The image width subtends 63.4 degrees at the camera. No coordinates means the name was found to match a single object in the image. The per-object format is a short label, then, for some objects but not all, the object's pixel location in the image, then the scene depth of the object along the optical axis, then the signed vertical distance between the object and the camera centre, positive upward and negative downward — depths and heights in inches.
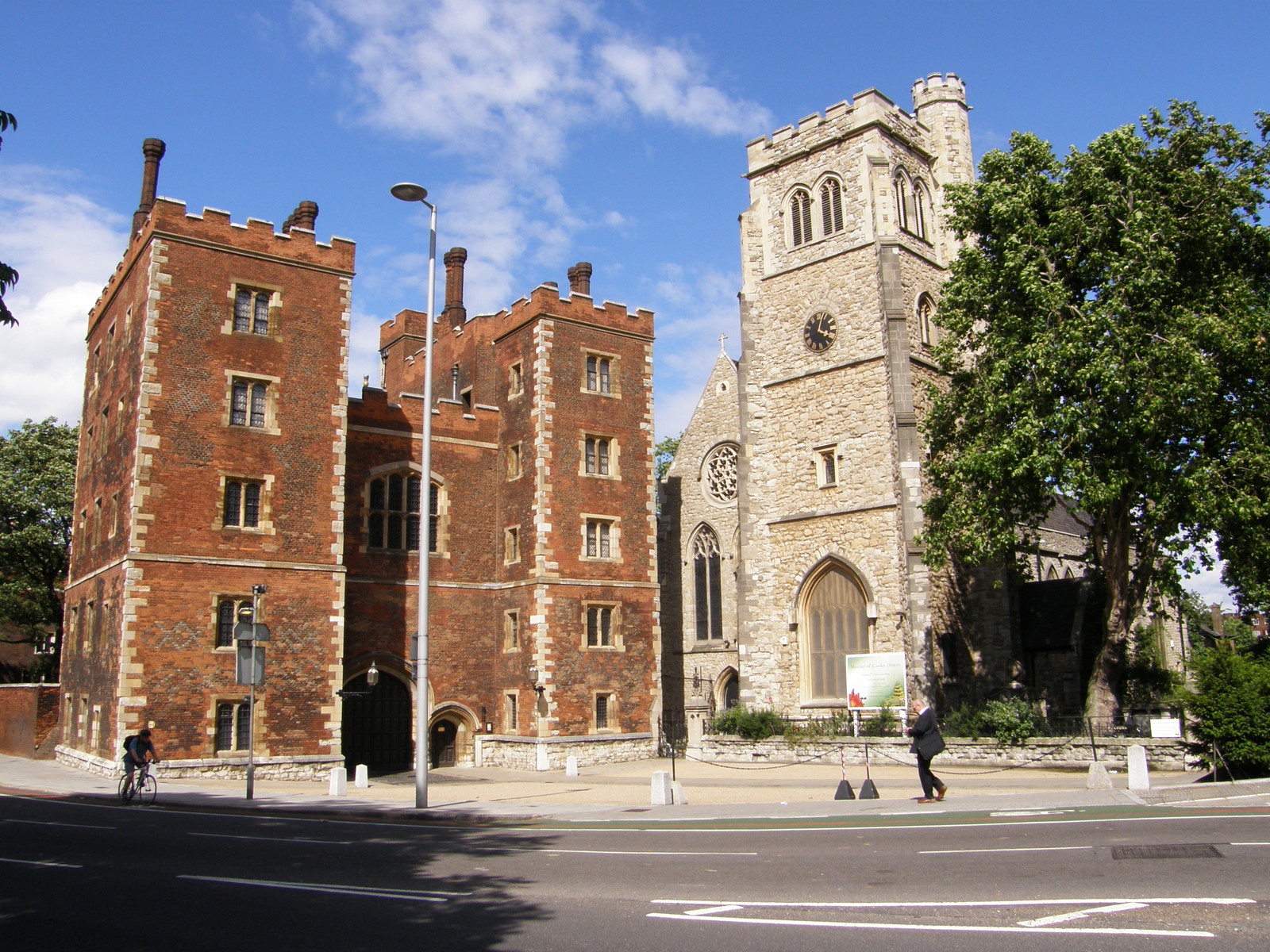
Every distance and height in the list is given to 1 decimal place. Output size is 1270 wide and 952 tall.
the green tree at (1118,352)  870.4 +256.1
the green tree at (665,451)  2172.7 +441.6
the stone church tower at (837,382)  1184.8 +336.6
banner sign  1103.0 -23.3
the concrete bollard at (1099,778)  727.7 -87.1
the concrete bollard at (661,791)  715.4 -88.2
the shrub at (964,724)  984.9 -64.8
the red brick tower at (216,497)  1001.5 +179.4
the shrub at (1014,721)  942.4 -59.8
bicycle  790.5 -87.3
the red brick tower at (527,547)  1230.9 +148.4
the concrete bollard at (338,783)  833.5 -90.8
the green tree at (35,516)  1610.5 +250.1
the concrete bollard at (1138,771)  704.4 -79.9
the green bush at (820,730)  1102.4 -75.1
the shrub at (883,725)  1083.3 -69.9
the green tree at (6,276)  357.4 +140.4
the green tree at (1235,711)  704.4 -41.1
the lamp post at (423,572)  714.2 +70.0
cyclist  790.5 -60.2
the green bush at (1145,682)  1310.3 -37.9
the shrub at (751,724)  1143.0 -69.6
